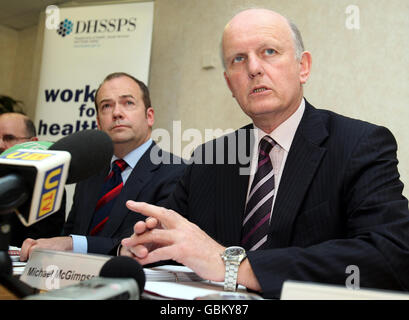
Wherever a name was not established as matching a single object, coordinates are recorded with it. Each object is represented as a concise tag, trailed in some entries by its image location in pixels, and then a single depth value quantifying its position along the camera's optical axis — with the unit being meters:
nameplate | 0.90
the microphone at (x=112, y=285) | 0.54
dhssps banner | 3.95
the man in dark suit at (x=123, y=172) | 2.09
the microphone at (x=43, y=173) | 0.64
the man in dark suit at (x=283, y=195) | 0.96
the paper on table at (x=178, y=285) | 0.84
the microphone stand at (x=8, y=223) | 0.62
